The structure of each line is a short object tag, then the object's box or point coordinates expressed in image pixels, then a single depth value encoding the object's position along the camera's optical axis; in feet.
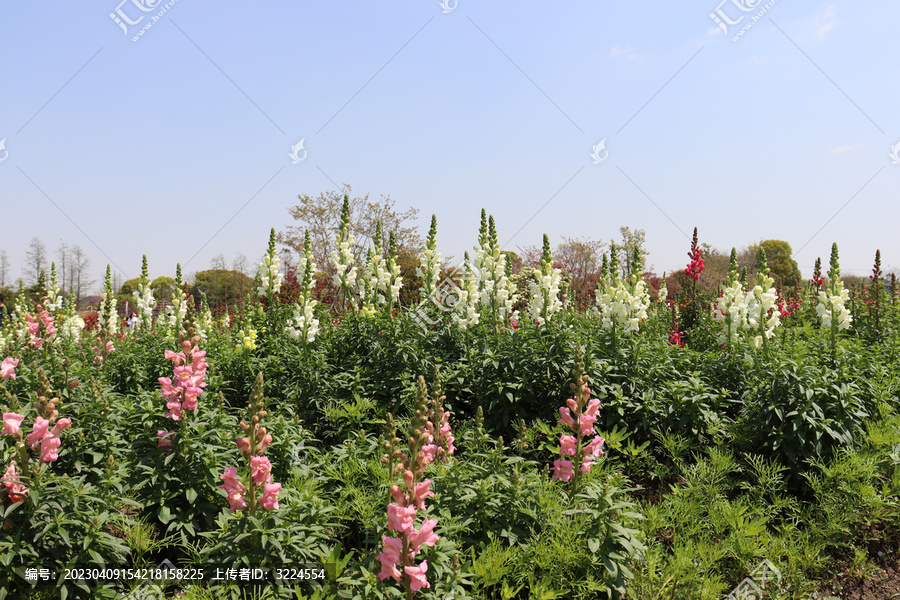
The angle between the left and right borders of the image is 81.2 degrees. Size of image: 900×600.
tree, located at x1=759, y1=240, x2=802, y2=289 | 112.19
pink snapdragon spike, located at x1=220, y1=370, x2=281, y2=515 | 10.15
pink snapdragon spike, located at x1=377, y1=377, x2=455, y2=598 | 8.32
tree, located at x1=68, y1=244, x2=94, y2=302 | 165.89
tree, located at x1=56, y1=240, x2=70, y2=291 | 164.45
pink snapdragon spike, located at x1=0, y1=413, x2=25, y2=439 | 10.36
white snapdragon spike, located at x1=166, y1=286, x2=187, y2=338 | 28.58
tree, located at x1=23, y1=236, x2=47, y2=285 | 142.33
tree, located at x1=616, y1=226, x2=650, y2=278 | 95.34
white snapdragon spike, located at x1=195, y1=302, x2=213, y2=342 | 28.74
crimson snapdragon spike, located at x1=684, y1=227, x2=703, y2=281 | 27.25
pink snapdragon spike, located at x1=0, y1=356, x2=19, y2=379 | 13.61
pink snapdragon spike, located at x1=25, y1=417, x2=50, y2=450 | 10.86
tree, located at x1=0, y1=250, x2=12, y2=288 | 163.02
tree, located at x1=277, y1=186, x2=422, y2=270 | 69.05
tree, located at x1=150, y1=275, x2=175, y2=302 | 115.75
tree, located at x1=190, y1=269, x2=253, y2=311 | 106.22
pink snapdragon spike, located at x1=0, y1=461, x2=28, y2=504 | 10.34
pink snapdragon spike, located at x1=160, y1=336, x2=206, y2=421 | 12.44
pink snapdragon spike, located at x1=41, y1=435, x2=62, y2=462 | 10.99
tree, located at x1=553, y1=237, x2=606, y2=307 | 87.88
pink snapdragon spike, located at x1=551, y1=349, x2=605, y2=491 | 11.09
